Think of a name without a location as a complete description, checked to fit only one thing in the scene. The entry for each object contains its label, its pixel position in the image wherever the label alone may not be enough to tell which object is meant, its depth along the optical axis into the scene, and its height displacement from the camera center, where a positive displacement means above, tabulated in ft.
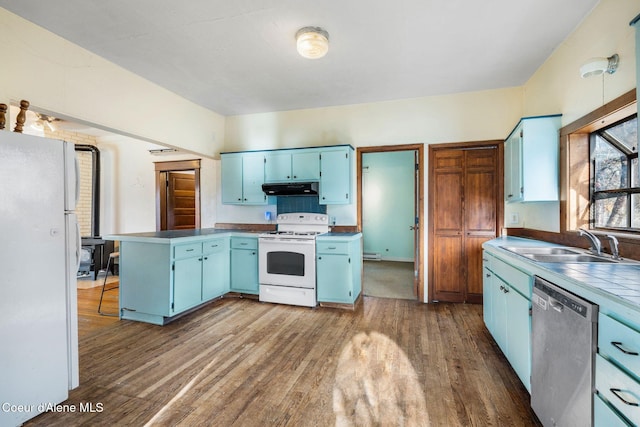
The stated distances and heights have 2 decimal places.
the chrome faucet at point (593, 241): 6.37 -0.67
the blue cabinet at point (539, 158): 8.32 +1.57
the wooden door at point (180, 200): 17.02 +0.81
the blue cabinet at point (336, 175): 12.30 +1.66
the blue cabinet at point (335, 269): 11.26 -2.25
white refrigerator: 5.08 -1.17
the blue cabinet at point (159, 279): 9.81 -2.34
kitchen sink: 6.31 -1.01
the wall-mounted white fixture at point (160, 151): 15.88 +3.51
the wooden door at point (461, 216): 11.78 -0.16
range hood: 12.32 +1.07
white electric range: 11.54 -2.23
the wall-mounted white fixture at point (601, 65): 6.10 +3.14
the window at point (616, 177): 6.37 +0.84
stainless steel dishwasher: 3.91 -2.23
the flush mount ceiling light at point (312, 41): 7.63 +4.62
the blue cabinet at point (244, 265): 12.55 -2.29
